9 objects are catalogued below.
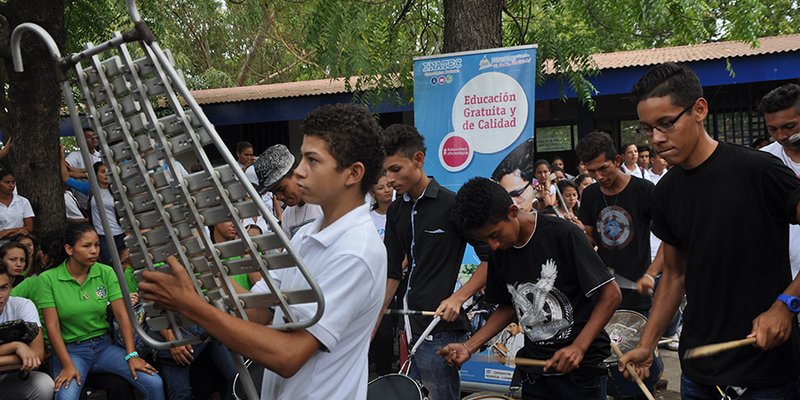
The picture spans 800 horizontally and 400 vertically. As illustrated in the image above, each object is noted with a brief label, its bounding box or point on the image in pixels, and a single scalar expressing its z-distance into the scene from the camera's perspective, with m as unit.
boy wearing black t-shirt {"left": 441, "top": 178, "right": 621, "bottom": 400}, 3.83
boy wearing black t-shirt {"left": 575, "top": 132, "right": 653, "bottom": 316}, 6.09
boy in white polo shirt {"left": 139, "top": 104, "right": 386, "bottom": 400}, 2.18
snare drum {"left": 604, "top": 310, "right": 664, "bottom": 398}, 5.60
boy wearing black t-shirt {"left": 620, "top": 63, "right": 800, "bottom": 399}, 3.10
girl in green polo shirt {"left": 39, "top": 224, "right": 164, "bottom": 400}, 6.22
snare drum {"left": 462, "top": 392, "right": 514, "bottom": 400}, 4.61
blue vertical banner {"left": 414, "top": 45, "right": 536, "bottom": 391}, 7.08
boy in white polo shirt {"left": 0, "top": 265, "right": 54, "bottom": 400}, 5.80
